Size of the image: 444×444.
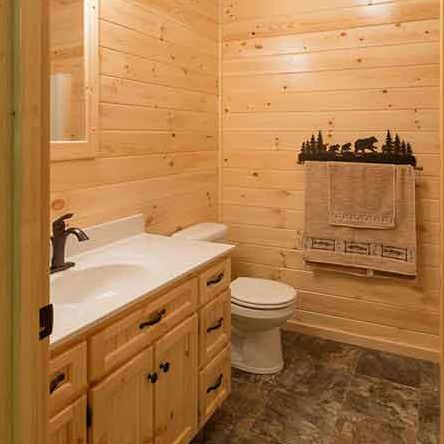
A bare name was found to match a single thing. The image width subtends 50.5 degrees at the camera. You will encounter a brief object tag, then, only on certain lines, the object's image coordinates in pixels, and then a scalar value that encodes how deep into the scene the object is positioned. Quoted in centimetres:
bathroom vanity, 132
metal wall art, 280
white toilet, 258
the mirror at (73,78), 197
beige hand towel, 282
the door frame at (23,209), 70
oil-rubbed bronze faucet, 186
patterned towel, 278
